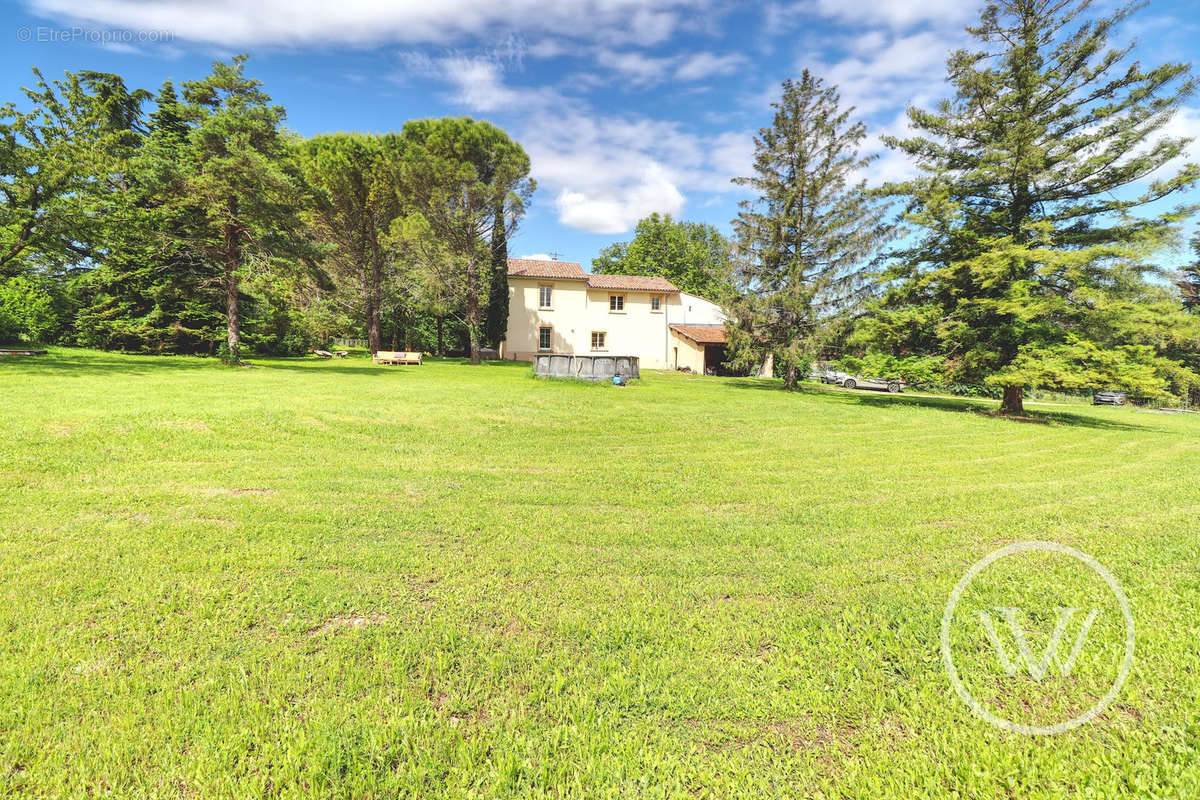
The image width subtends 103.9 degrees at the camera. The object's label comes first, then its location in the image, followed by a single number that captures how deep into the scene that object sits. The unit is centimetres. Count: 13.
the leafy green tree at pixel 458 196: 2897
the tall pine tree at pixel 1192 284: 3378
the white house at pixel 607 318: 3675
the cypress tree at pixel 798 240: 2188
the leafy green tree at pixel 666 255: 5922
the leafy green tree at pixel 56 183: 1655
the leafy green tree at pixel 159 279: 2077
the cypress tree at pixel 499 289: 3194
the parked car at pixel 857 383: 3269
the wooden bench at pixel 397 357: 2847
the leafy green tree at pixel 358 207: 3005
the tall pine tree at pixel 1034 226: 1387
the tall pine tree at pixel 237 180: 1941
